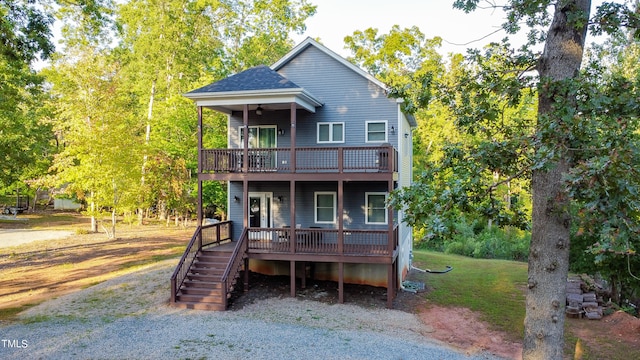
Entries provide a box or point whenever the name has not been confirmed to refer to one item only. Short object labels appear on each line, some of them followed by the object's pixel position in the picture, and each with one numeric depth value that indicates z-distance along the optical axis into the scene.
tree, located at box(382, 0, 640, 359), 5.90
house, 14.41
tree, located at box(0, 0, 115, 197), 12.61
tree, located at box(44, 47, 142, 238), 23.58
